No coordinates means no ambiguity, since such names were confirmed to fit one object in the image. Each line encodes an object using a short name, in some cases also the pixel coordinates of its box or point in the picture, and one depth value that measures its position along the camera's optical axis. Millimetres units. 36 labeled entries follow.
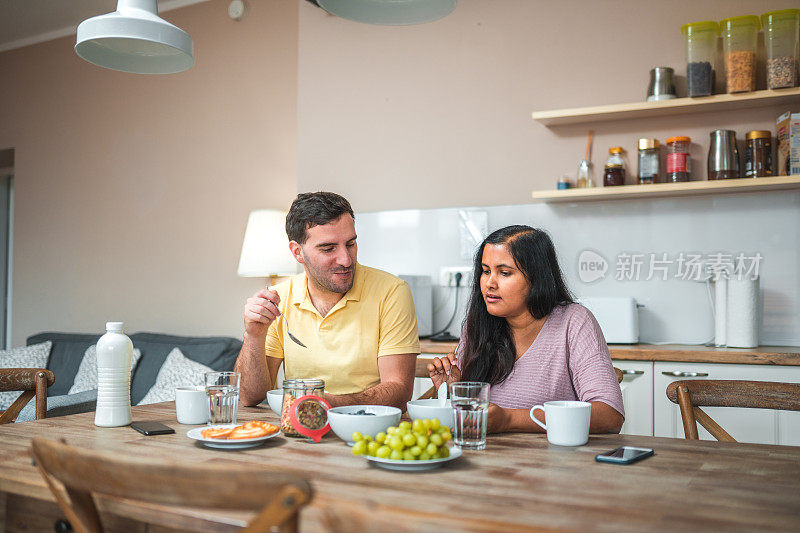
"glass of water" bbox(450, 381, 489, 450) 1318
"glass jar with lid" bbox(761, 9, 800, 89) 2887
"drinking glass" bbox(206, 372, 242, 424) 1534
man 2041
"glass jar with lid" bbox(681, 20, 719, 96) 3014
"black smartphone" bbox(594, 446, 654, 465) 1199
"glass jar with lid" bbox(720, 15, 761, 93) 2941
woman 1733
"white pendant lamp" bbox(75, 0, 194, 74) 1732
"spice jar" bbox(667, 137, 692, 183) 3088
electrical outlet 3520
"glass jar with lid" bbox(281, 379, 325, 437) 1436
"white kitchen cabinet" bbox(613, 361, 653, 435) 2717
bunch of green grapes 1150
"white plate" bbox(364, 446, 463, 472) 1135
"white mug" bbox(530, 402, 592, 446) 1335
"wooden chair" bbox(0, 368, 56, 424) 2006
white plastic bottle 1551
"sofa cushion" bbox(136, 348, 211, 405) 3340
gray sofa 3290
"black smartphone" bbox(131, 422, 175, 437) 1457
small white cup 1581
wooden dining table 881
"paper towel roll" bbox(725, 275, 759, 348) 2801
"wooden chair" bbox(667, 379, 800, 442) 1635
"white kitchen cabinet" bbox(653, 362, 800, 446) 2549
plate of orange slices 1316
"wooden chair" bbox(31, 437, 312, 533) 734
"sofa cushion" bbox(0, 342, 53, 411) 4016
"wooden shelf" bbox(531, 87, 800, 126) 2934
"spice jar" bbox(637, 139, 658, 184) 3150
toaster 2957
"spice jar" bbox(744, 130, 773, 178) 2943
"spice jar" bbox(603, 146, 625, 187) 3215
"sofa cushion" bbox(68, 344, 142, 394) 3803
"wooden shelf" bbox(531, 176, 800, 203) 2891
